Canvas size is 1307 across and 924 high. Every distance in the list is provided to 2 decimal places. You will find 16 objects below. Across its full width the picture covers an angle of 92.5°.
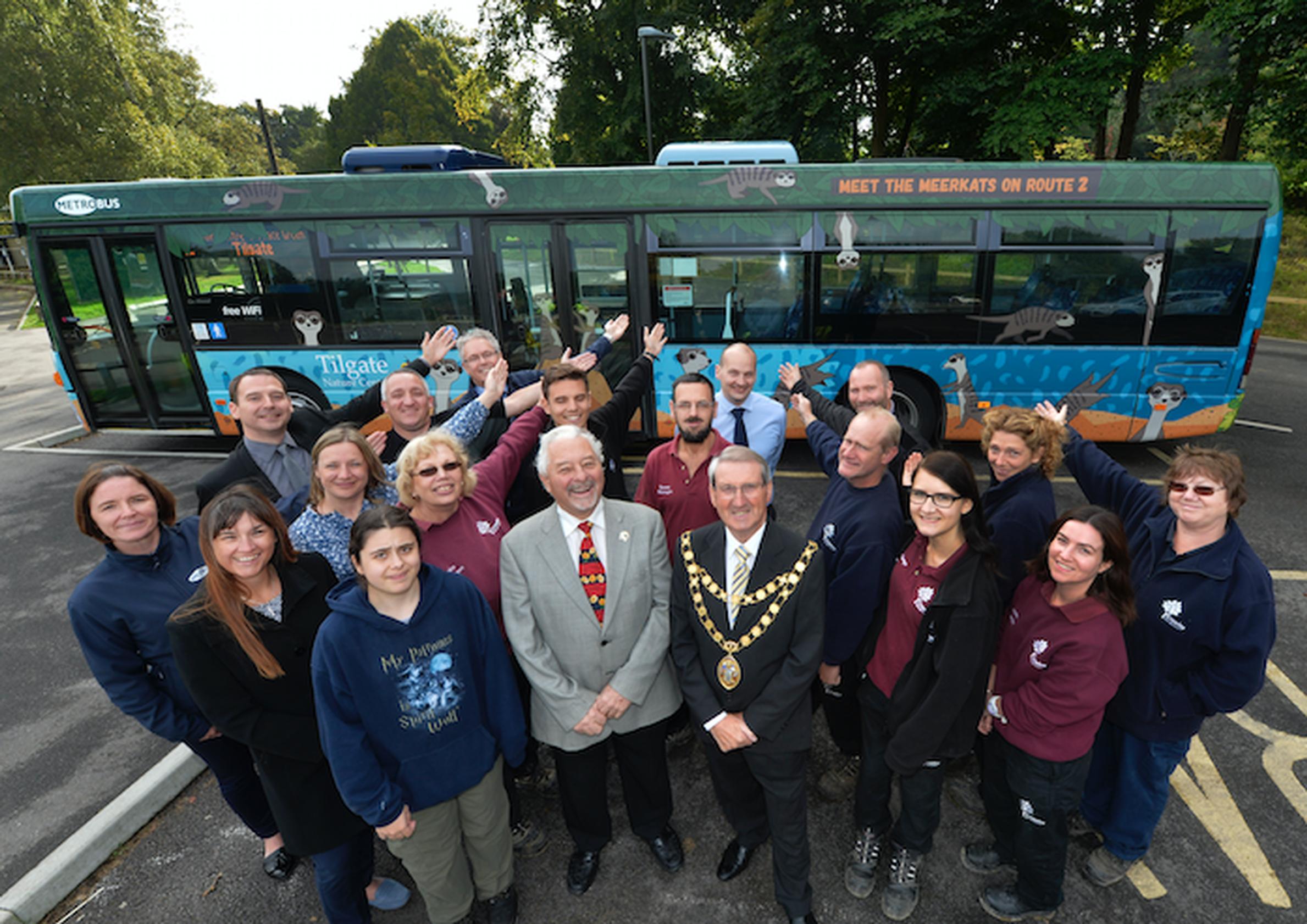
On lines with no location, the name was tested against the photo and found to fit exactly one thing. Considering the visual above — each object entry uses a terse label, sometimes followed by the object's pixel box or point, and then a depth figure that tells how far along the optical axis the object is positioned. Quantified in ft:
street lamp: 49.83
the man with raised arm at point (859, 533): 9.34
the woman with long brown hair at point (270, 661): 7.55
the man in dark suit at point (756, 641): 8.39
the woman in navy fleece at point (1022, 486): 9.79
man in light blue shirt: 13.34
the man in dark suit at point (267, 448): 11.30
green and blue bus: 22.25
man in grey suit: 8.86
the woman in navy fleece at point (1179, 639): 7.91
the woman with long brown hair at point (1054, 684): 7.80
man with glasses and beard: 11.20
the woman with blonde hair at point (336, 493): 9.34
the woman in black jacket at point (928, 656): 7.81
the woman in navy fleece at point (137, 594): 8.34
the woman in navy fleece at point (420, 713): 7.46
